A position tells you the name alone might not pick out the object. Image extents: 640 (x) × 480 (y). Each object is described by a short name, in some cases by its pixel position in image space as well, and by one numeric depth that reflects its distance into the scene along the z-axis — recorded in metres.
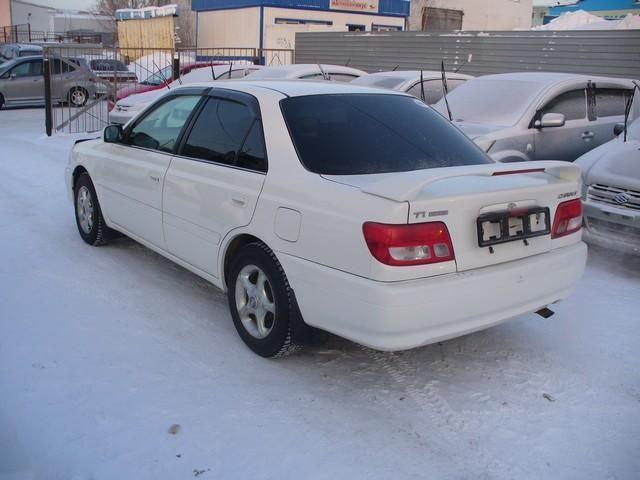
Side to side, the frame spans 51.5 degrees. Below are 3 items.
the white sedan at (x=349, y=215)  3.28
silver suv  7.28
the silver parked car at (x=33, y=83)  18.48
